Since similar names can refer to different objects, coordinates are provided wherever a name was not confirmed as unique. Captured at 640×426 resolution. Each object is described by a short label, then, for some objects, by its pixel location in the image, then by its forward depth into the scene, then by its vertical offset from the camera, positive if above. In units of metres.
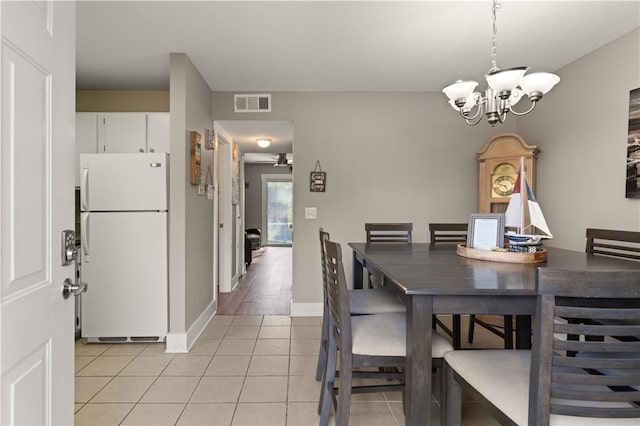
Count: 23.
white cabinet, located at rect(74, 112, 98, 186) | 3.43 +0.68
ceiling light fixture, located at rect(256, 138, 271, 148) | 5.07 +0.94
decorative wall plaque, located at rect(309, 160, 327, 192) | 3.83 +0.27
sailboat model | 2.01 -0.04
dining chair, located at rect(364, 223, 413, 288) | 3.00 -0.25
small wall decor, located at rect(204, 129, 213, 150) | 3.57 +0.68
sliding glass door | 10.26 -0.19
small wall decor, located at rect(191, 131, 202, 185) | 3.03 +0.41
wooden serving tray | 1.88 -0.27
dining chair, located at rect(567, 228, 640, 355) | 1.98 -0.18
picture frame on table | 2.09 -0.15
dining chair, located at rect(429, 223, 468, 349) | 3.04 -0.25
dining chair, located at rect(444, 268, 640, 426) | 0.92 -0.42
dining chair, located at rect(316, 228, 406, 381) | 2.03 -0.59
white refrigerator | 2.91 -0.37
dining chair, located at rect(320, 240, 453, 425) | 1.51 -0.62
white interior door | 0.83 -0.01
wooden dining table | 1.31 -0.35
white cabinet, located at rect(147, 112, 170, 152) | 3.42 +0.71
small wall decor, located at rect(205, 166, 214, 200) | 3.57 +0.21
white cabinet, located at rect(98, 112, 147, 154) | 3.42 +0.69
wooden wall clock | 3.36 +0.40
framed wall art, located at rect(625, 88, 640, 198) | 2.47 +0.45
